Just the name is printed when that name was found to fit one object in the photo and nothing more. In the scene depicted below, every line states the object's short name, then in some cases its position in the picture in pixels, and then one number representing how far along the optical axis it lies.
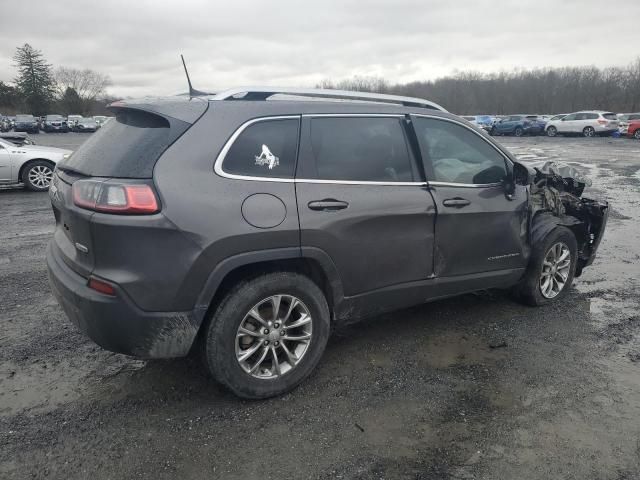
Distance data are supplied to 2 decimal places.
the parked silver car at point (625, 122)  31.43
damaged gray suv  2.66
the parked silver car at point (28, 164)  11.08
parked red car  29.44
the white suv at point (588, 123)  31.77
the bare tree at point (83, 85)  99.48
